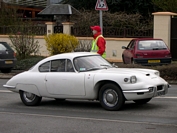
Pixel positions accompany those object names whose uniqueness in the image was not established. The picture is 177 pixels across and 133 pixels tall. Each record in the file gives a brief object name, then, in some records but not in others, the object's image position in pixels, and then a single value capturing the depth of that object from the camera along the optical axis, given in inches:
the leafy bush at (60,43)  941.2
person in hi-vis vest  572.7
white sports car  413.7
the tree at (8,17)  1307.8
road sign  735.7
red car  826.8
